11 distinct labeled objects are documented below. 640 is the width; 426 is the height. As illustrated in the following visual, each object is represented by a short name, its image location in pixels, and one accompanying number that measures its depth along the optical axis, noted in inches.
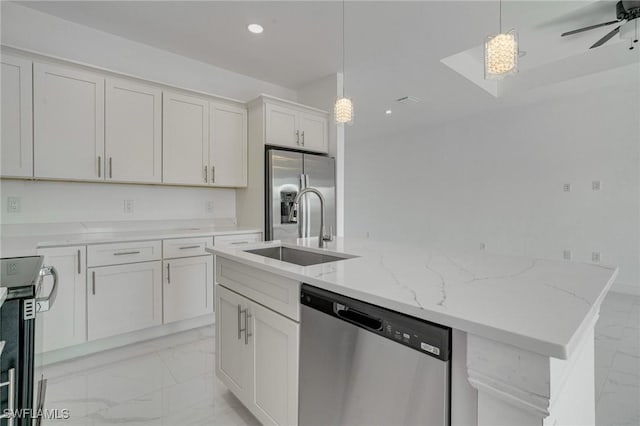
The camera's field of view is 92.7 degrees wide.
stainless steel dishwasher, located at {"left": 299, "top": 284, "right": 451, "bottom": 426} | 32.1
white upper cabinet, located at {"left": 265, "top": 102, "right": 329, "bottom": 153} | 132.6
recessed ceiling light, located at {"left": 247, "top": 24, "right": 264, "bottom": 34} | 107.7
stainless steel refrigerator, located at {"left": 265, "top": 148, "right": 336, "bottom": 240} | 128.1
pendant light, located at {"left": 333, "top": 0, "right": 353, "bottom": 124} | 89.4
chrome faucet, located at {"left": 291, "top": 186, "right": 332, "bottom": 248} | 72.2
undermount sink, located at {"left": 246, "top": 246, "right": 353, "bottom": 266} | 70.1
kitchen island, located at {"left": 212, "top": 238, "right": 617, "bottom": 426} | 24.7
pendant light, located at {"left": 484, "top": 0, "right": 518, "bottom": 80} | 66.4
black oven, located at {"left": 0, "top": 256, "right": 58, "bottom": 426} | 34.4
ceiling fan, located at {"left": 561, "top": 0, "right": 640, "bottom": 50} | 94.9
